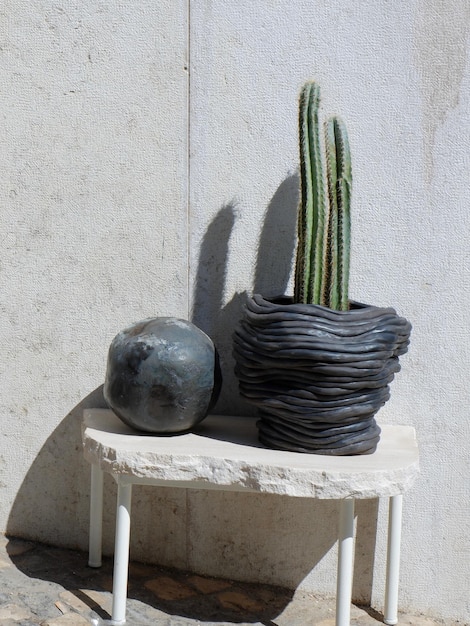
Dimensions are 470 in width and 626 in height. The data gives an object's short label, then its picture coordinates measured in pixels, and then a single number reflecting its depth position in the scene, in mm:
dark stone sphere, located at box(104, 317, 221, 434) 2650
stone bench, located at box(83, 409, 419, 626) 2400
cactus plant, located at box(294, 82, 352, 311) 2586
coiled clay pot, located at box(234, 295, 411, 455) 2463
